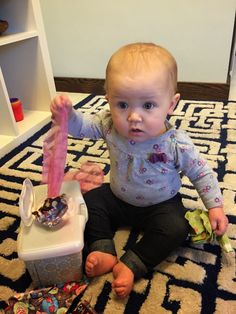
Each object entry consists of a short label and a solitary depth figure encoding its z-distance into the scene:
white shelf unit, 1.04
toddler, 0.51
